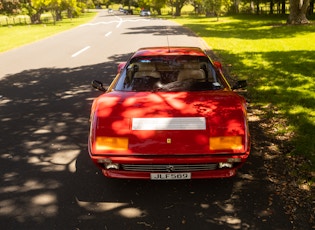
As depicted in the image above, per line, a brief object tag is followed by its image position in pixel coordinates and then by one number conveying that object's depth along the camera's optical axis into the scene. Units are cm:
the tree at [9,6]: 4545
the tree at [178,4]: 5977
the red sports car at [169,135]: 353
